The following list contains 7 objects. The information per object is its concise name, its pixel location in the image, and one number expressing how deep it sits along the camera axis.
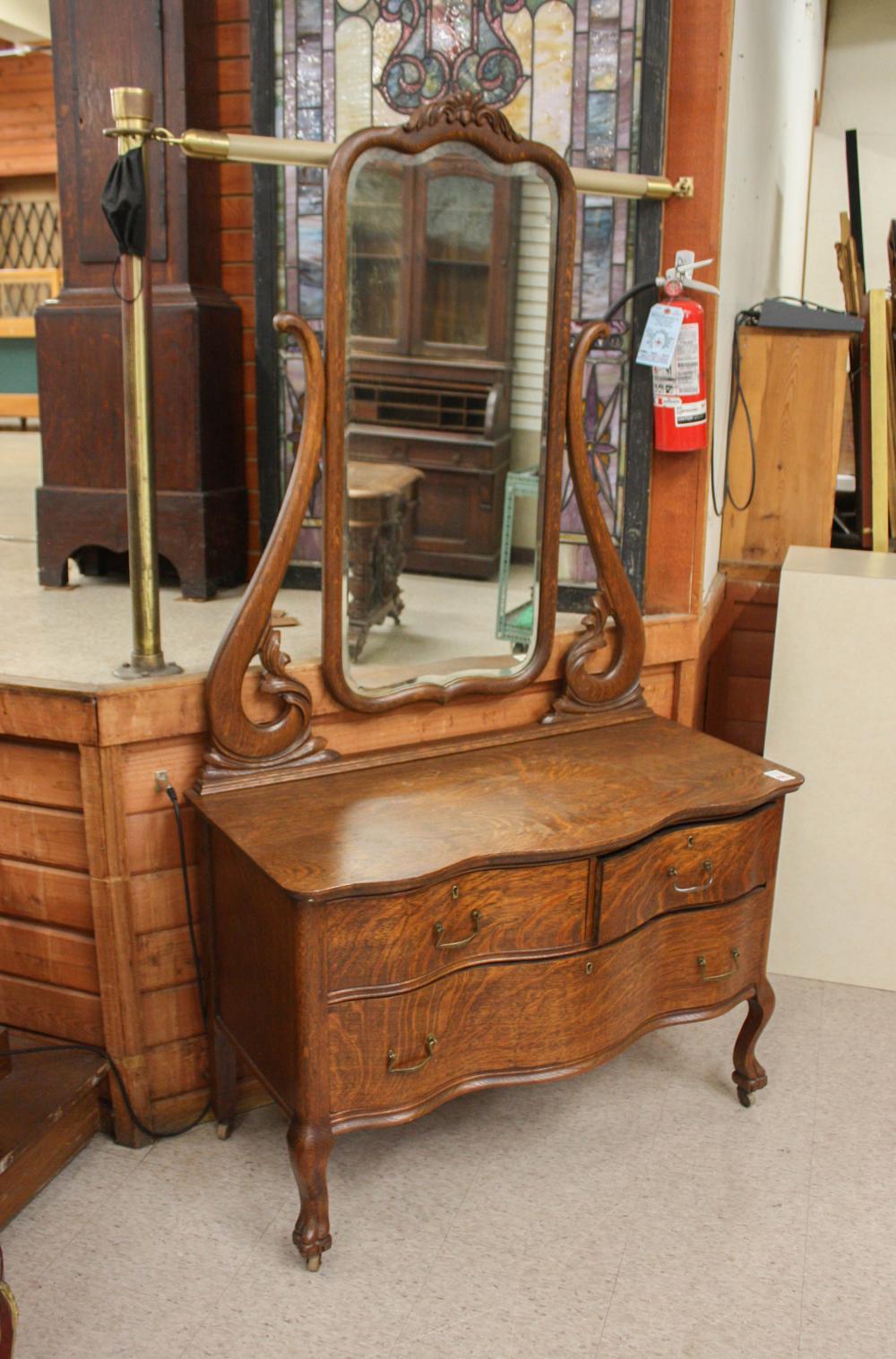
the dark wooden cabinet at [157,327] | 2.83
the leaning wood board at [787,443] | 3.19
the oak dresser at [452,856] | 1.97
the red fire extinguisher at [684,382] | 2.49
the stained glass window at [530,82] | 2.50
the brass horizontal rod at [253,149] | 2.08
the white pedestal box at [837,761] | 2.84
